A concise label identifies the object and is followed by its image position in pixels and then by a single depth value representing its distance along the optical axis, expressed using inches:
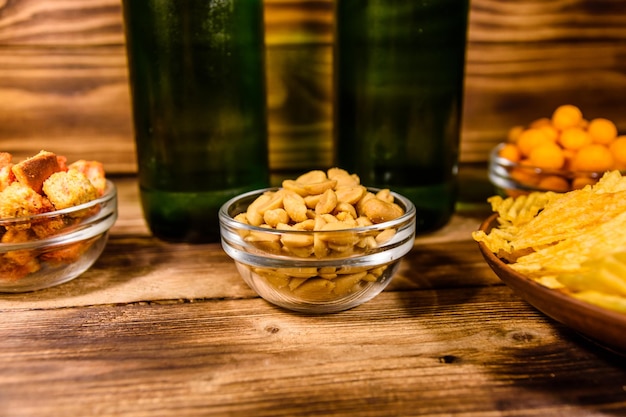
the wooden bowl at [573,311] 16.2
